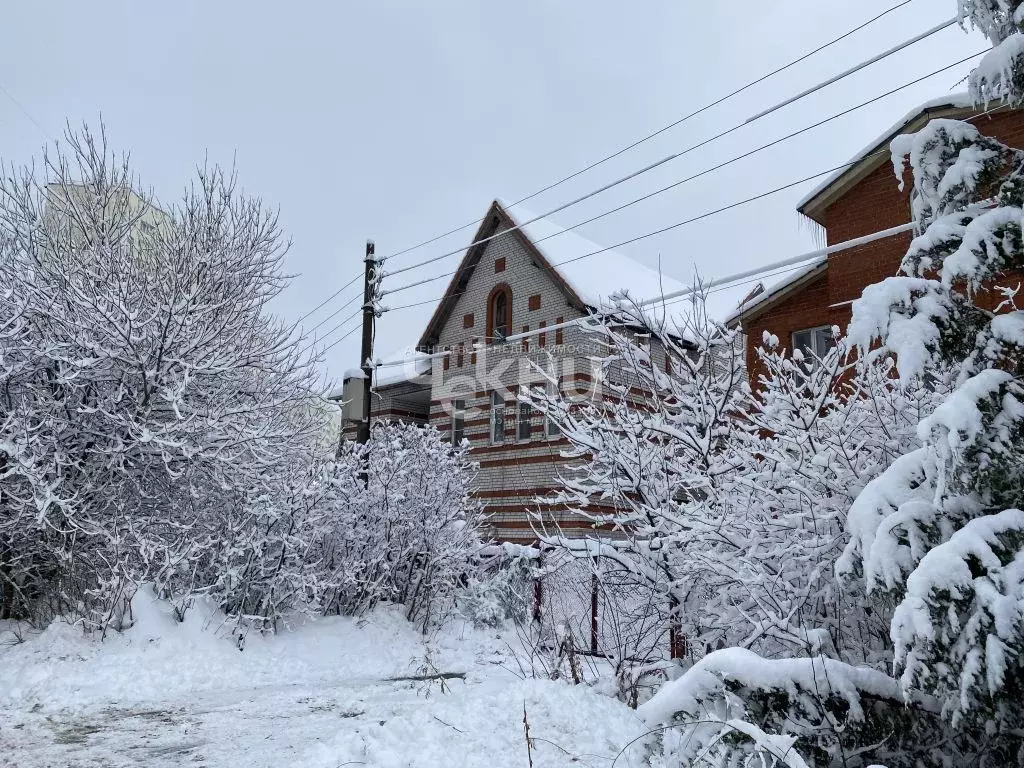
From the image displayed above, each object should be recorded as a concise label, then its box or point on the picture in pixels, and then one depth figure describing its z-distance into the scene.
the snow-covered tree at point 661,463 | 6.77
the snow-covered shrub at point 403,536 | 12.09
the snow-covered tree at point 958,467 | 3.06
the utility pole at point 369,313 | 15.42
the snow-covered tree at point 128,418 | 9.34
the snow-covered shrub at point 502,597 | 12.98
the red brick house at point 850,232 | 12.92
